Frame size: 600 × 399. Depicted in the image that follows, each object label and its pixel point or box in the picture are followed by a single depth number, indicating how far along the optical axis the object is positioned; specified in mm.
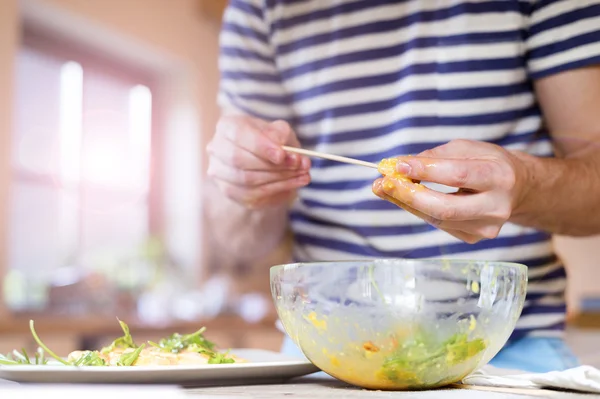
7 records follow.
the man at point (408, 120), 820
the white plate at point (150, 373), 506
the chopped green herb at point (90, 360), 552
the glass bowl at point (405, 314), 498
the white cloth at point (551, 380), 478
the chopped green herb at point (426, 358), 505
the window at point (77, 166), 3273
